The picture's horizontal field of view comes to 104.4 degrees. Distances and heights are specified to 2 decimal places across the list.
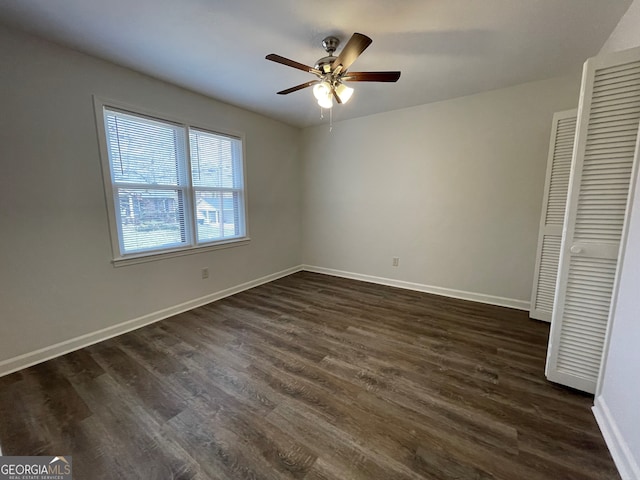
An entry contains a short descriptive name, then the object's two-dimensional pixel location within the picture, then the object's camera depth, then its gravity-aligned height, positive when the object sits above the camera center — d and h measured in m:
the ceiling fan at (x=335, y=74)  1.67 +1.02
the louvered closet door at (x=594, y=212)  1.39 -0.02
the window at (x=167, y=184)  2.39 +0.26
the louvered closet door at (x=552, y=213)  2.34 -0.04
